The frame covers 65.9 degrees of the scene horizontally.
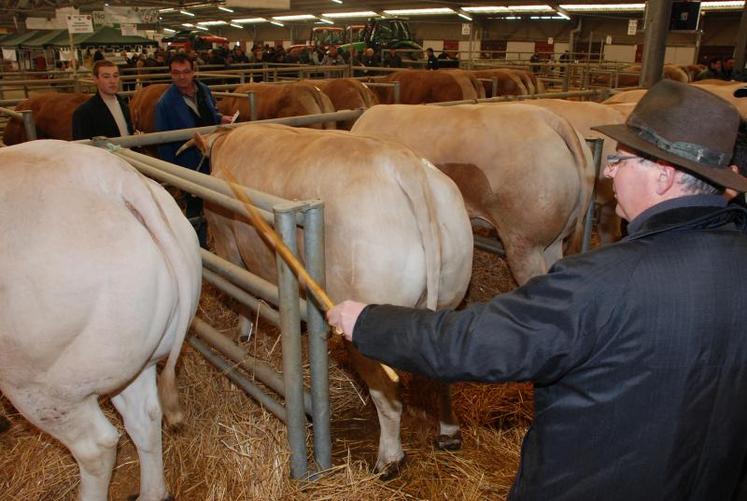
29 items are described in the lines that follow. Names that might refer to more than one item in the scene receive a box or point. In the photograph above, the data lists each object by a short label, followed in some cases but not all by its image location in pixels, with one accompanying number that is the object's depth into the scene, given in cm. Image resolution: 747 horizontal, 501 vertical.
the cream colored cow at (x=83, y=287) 180
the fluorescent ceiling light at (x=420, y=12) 3037
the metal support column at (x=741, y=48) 988
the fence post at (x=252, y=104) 661
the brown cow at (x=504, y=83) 1093
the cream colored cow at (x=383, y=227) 242
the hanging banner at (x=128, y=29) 1143
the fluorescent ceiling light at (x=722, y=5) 2223
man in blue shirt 494
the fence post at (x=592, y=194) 382
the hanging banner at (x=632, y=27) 1060
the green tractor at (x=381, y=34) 2016
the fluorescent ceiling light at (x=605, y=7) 2367
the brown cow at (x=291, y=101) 802
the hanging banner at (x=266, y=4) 1195
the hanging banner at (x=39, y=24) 1842
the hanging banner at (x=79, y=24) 976
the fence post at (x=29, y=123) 482
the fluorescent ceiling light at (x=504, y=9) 2647
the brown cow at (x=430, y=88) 977
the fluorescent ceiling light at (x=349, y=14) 3227
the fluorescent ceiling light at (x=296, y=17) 3600
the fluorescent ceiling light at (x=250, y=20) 4038
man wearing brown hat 120
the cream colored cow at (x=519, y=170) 365
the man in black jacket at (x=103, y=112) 500
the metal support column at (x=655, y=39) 768
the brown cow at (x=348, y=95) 876
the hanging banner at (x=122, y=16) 1237
